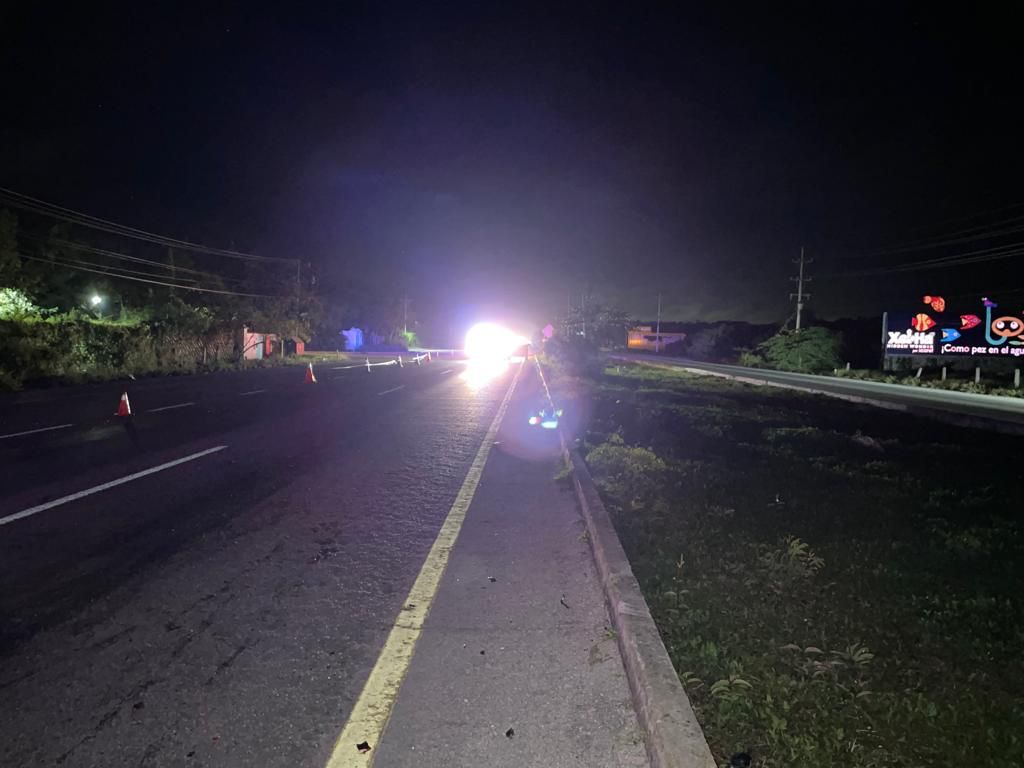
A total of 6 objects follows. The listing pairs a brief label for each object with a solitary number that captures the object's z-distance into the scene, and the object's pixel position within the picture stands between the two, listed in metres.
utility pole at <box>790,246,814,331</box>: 44.75
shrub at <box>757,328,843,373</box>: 45.16
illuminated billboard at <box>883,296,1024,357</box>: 33.19
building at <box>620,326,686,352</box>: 105.44
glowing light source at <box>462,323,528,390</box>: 28.36
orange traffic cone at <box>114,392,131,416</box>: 12.94
